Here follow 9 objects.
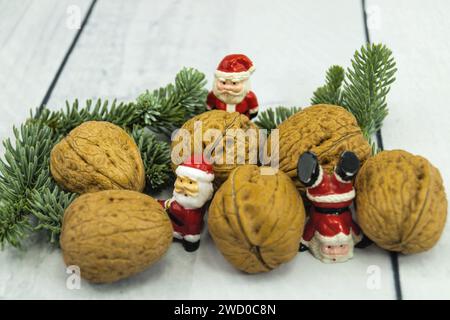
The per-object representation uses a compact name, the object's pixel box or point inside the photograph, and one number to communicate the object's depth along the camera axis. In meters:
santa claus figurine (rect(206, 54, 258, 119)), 0.28
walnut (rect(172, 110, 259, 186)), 0.26
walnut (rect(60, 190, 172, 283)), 0.23
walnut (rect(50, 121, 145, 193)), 0.26
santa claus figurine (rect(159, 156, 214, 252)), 0.25
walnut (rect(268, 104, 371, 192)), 0.26
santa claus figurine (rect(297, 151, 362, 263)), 0.24
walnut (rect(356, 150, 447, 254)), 0.24
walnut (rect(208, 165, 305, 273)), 0.23
